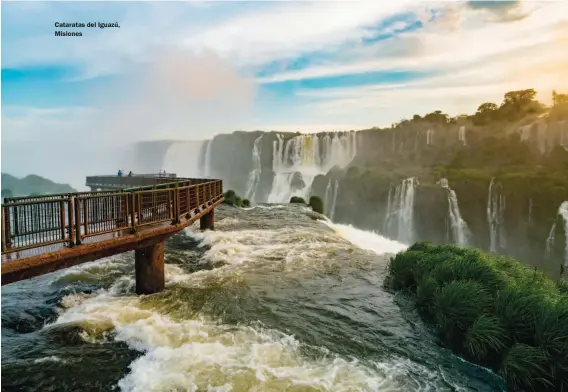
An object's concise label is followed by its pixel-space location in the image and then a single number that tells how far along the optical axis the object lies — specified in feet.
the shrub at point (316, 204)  130.93
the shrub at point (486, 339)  26.40
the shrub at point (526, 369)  23.00
